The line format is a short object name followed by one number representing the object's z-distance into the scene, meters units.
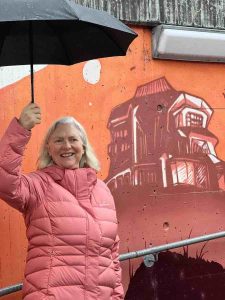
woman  3.00
